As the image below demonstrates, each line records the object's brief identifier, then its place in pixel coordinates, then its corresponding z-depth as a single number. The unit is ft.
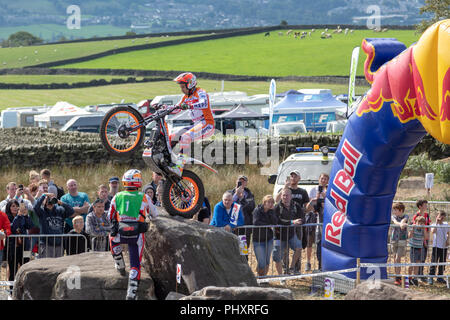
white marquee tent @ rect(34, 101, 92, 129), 113.50
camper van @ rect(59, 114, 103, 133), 101.86
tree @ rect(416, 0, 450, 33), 86.10
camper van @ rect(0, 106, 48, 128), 121.80
